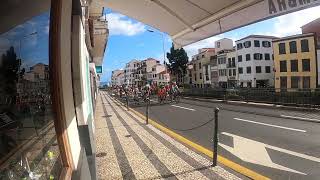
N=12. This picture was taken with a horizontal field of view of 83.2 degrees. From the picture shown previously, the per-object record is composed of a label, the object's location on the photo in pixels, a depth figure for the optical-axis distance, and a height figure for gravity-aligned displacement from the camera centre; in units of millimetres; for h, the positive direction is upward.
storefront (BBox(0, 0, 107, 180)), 905 -31
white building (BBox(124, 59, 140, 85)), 77534 +7815
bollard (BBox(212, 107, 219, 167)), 3766 -1153
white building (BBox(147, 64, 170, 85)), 60626 +4702
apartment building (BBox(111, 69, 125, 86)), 86771 +4914
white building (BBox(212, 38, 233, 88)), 39152 +3735
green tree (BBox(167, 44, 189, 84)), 45775 +6057
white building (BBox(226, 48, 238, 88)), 37354 +3217
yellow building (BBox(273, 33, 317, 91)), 26144 +3245
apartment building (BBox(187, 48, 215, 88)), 43742 +4261
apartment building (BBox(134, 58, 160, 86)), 67577 +7133
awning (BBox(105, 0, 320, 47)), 2274 +1179
